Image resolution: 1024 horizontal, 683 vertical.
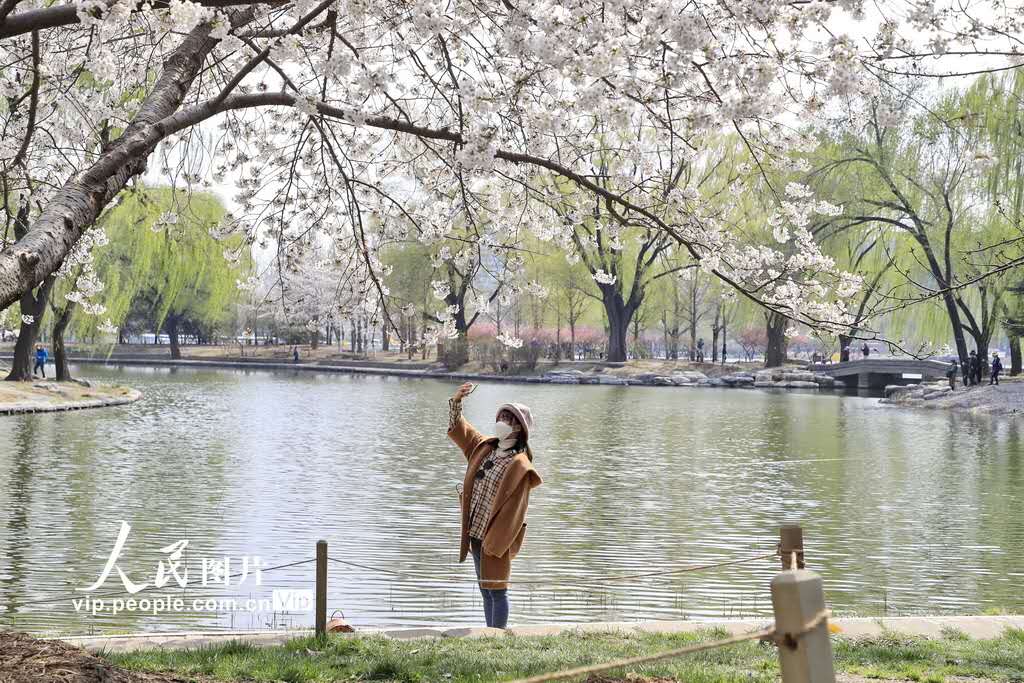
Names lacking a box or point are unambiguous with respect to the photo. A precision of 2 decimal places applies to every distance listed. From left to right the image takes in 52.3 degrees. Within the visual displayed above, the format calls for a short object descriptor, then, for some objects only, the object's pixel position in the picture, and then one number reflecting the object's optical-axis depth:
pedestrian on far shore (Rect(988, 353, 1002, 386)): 34.66
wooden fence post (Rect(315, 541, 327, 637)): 6.21
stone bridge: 43.56
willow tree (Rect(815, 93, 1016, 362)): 34.34
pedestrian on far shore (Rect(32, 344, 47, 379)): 38.05
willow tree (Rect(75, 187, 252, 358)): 34.66
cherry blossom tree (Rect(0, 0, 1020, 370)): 6.30
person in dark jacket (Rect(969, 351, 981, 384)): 36.41
